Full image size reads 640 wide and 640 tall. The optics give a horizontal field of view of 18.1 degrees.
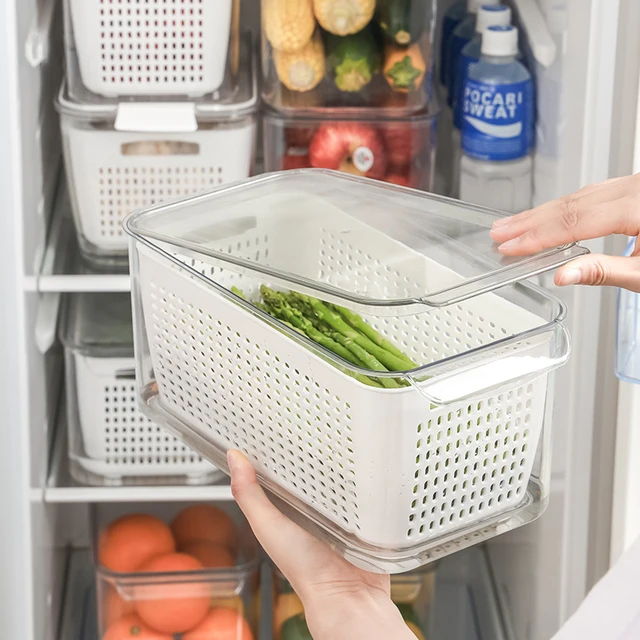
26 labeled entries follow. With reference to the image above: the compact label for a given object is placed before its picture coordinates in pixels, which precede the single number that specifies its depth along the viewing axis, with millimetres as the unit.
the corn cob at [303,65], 1809
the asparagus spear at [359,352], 1421
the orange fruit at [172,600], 1958
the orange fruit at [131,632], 1950
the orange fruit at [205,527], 2050
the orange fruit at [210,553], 2019
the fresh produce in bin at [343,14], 1784
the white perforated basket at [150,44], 1793
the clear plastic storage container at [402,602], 2000
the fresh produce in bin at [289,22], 1785
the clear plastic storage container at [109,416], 1912
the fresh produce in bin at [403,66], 1818
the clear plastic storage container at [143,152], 1816
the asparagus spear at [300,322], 1431
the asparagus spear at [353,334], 1432
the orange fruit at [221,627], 1961
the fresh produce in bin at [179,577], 1964
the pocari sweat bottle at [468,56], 1839
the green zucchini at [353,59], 1811
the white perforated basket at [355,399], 1392
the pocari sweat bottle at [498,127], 1814
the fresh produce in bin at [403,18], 1801
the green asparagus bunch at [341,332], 1427
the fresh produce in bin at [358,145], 1833
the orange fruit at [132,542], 1997
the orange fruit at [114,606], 1980
